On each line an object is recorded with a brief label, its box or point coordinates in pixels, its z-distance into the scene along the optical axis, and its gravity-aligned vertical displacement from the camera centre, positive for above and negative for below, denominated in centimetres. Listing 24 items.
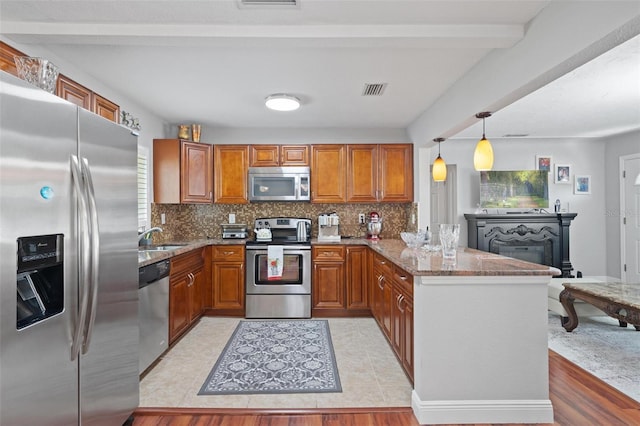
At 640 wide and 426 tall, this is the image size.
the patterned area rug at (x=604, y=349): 273 -125
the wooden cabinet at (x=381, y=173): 473 +54
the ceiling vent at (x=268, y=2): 189 +113
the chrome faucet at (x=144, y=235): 335 -19
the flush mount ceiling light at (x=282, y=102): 341 +110
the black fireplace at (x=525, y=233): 587 -33
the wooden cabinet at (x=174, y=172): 429 +53
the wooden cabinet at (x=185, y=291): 329 -78
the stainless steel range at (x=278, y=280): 427 -79
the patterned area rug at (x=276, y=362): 257 -124
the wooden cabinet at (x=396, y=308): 247 -77
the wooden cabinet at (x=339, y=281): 434 -82
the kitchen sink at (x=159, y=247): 369 -35
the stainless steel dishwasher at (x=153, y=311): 268 -78
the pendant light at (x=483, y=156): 279 +45
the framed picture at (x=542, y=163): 611 +86
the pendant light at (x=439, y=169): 399 +50
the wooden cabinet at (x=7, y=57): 215 +98
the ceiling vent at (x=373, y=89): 321 +116
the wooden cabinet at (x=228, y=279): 434 -79
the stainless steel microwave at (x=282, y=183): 466 +41
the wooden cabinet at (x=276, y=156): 472 +77
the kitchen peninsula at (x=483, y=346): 217 -82
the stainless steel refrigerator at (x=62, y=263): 125 -20
